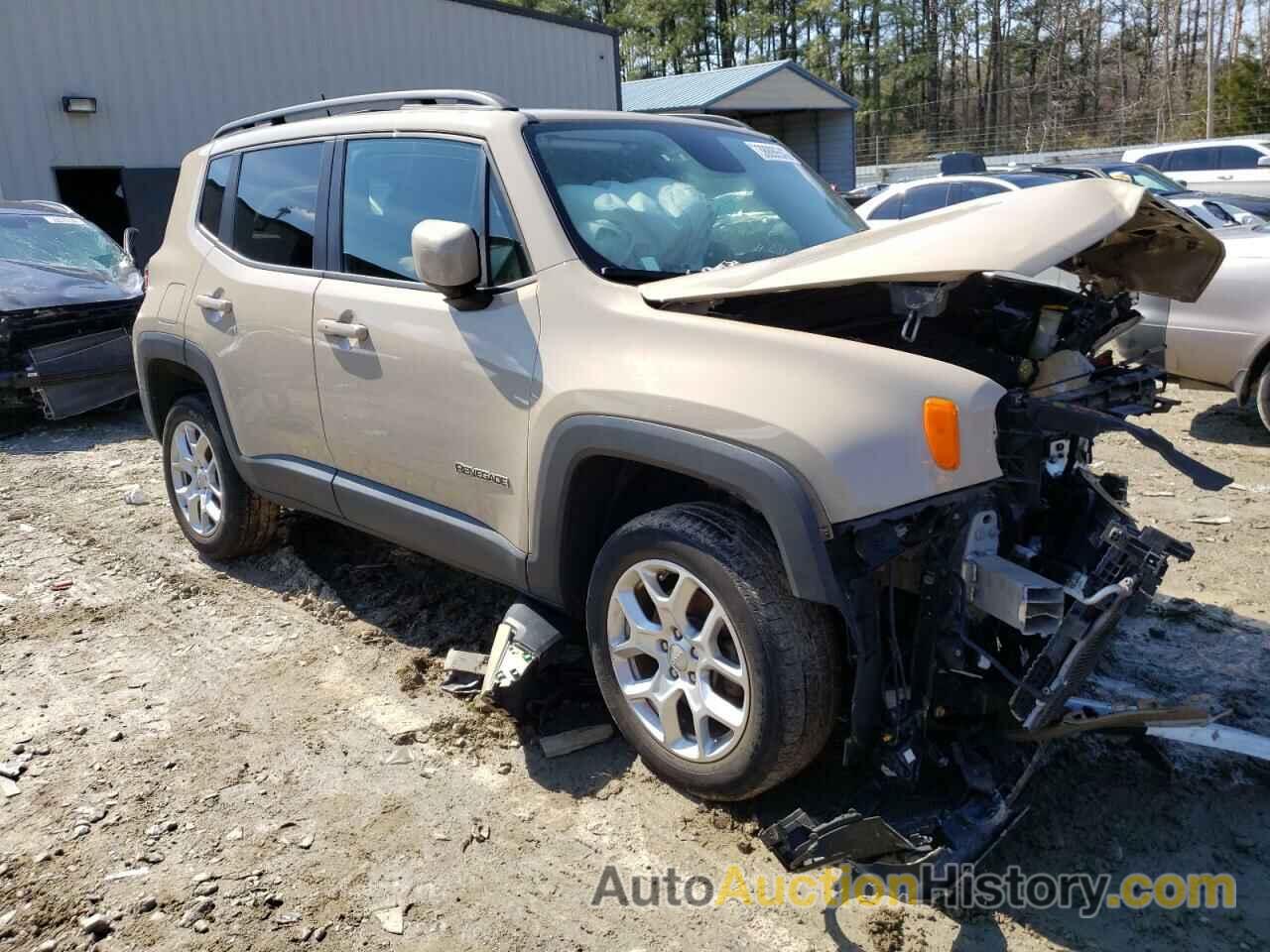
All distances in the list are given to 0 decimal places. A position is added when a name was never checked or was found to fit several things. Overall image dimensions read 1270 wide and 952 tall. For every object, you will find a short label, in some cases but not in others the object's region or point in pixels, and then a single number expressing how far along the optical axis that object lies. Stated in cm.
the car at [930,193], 1172
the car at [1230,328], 607
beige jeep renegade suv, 249
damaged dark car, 818
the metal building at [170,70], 1429
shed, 2925
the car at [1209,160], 1744
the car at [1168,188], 1169
